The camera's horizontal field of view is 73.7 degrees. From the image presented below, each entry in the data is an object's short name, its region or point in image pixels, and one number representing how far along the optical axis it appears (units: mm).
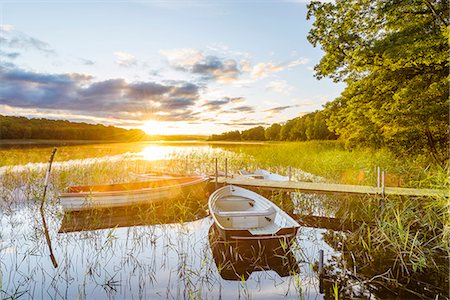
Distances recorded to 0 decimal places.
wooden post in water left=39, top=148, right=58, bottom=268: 6175
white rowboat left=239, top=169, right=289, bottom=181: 13937
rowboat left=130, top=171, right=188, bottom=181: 13711
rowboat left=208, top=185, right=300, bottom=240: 6523
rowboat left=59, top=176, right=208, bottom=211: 9289
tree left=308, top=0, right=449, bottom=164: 10711
